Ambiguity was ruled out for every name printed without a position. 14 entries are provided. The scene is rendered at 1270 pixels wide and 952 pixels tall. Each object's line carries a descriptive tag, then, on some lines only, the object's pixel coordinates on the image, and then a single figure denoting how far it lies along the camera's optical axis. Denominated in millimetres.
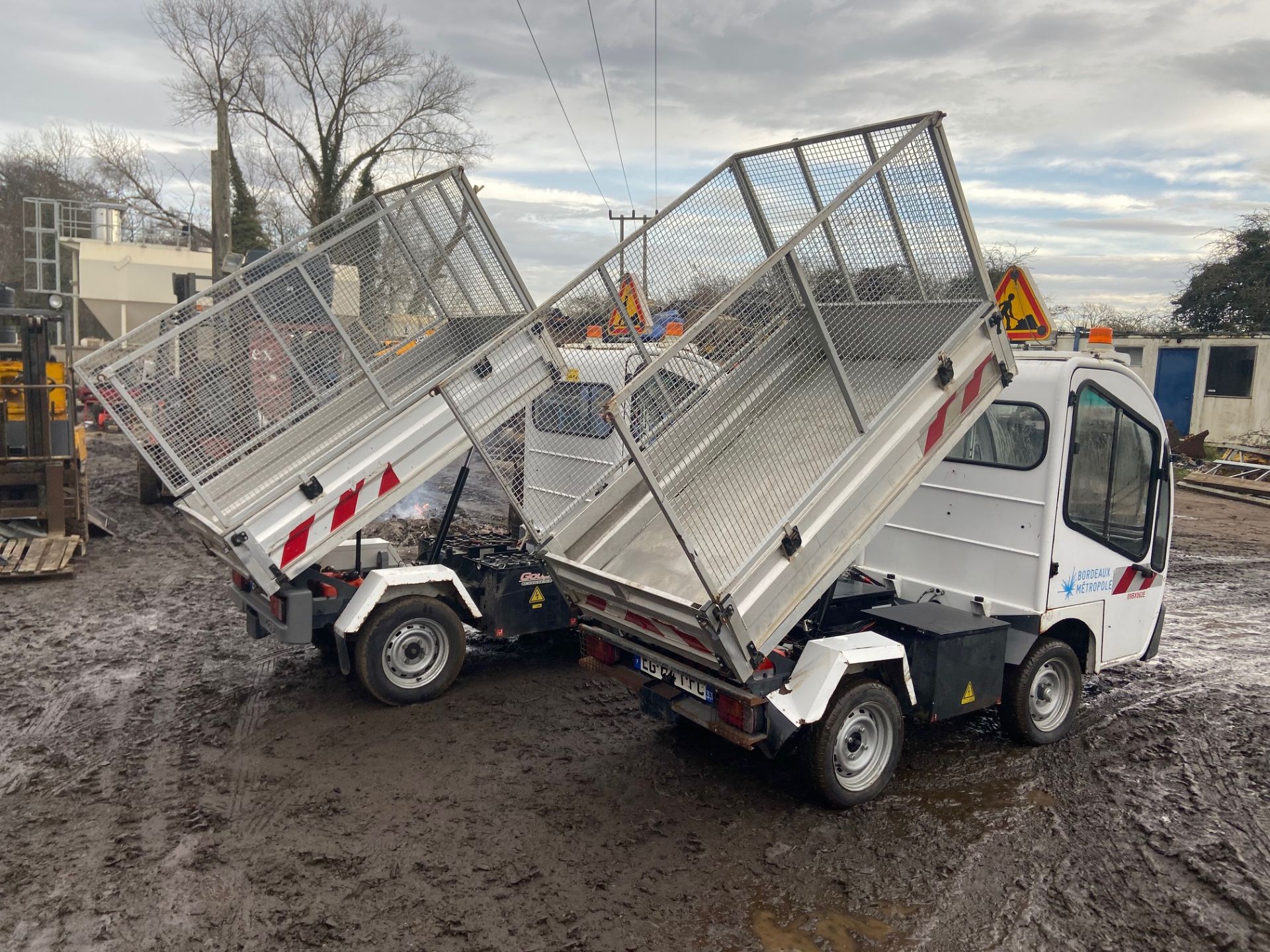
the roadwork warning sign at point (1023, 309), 6051
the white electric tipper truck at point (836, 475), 4438
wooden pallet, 9297
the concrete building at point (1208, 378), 19297
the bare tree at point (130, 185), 35281
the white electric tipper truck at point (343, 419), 5949
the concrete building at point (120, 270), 32406
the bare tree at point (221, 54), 24725
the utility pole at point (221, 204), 14922
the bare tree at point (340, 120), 29438
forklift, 10086
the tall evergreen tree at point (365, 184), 29250
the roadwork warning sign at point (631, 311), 5391
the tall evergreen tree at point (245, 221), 30325
